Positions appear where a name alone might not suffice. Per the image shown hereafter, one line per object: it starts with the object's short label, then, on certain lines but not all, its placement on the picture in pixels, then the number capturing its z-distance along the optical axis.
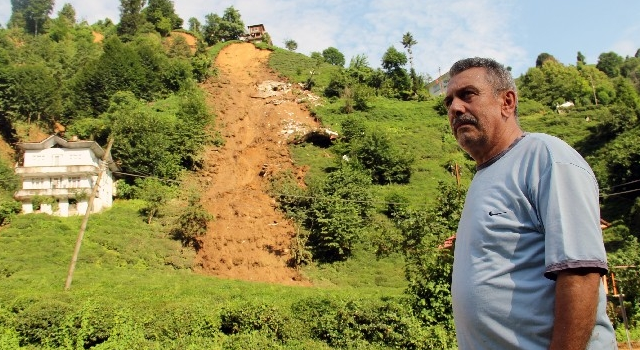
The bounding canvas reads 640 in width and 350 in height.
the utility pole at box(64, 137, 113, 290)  17.39
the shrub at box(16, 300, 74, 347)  12.34
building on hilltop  83.56
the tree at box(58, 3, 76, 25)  104.25
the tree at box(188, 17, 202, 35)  93.88
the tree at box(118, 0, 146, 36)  83.94
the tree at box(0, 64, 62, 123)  48.41
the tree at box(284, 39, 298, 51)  94.44
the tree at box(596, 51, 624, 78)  95.90
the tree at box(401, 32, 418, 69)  69.31
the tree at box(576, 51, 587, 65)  106.25
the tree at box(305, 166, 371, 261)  27.34
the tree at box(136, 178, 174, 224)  31.52
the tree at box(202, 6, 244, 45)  84.50
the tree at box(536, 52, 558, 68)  103.50
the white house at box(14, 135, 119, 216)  32.91
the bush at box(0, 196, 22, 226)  30.02
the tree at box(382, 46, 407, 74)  67.31
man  1.59
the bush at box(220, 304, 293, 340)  13.23
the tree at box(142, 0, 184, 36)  85.69
